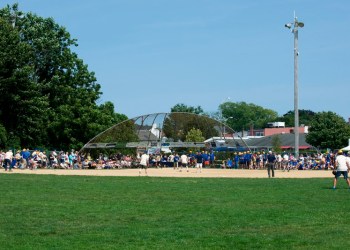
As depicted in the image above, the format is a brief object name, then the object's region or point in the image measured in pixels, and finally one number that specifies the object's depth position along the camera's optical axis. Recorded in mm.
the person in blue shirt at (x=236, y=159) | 56297
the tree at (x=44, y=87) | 56750
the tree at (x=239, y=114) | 181875
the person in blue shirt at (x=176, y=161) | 53275
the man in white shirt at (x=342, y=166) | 24422
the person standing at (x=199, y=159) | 43594
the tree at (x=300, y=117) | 162250
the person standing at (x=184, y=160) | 46162
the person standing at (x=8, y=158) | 41406
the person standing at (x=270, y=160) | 35656
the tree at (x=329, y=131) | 84875
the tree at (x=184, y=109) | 132750
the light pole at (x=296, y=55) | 53219
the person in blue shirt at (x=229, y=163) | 56719
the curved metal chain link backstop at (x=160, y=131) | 57109
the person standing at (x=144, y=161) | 36938
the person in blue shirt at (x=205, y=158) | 54688
